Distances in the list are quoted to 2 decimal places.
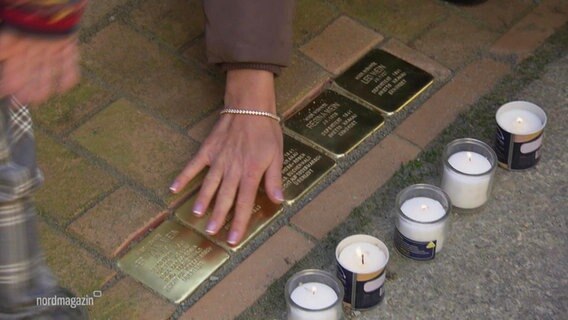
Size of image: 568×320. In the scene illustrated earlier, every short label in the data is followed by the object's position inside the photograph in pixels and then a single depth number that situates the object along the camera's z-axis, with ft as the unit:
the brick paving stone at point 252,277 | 7.39
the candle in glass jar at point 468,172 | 7.80
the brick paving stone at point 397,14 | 9.45
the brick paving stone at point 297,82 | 8.79
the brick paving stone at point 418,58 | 9.07
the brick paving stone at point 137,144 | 8.29
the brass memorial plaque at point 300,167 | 8.17
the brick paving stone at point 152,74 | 8.80
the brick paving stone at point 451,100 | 8.63
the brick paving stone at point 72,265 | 7.55
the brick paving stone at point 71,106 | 8.67
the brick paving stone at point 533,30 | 9.26
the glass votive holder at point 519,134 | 8.03
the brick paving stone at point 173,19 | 9.37
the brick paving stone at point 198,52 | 9.18
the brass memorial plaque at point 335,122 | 8.52
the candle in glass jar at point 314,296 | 6.92
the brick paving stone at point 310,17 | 9.39
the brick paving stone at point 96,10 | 9.46
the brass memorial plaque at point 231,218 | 7.83
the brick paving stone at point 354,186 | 7.97
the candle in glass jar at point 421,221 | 7.45
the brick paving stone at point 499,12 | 9.52
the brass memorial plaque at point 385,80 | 8.84
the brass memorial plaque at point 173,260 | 7.52
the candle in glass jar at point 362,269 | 7.12
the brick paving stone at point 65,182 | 8.05
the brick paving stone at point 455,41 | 9.22
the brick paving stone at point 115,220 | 7.81
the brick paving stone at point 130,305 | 7.36
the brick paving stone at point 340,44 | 9.14
